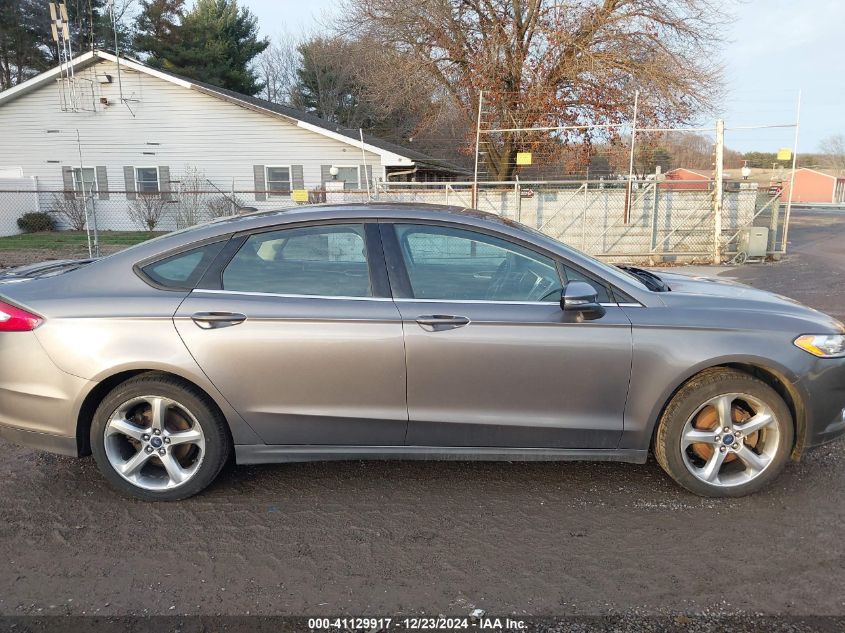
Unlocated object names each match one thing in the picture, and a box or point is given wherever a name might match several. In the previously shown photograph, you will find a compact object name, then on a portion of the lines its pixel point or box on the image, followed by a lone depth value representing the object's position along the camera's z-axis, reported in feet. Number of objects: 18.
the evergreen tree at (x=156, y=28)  123.75
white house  73.87
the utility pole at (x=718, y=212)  46.88
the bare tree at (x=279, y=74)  167.12
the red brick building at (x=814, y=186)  198.18
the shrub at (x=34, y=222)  76.02
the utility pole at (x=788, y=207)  50.49
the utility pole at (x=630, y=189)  46.56
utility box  49.27
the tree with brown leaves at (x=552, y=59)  65.57
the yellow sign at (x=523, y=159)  50.30
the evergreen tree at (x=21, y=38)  116.16
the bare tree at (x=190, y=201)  72.91
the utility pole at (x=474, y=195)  47.81
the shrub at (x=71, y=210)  74.61
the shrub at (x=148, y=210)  73.10
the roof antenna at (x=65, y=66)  63.31
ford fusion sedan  10.70
